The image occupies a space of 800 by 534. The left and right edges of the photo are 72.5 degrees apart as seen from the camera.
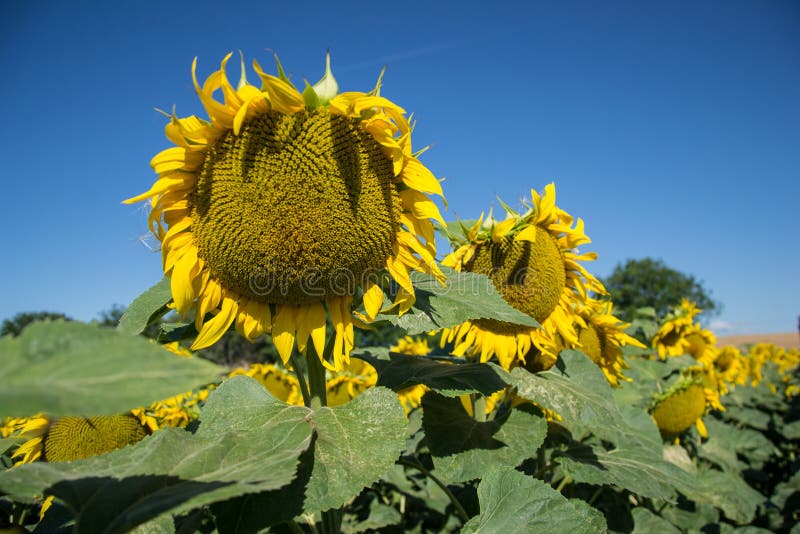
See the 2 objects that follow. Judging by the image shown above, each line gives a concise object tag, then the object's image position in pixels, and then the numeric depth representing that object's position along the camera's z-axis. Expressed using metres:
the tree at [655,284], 49.97
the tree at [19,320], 32.93
